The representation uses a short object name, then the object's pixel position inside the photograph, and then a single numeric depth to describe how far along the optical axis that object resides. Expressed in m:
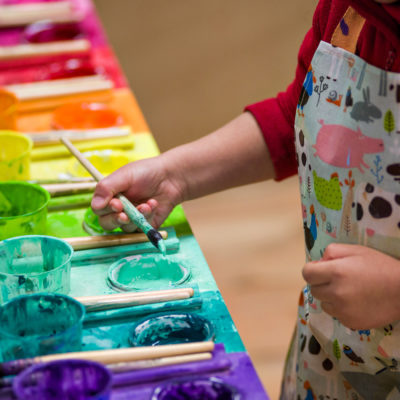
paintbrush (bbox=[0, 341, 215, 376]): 1.04
